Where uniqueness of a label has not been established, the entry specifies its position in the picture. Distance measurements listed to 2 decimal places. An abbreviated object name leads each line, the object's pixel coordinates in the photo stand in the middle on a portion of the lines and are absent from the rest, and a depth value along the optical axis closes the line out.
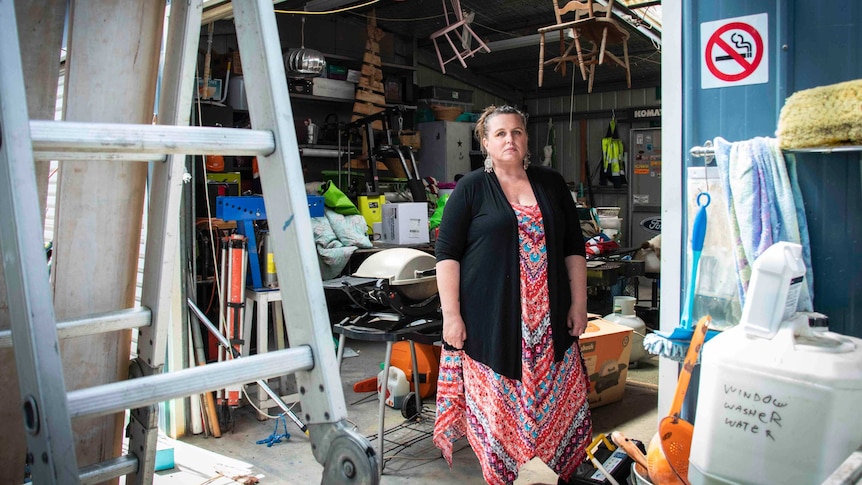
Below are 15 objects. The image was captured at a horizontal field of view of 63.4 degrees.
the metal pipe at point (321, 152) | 7.55
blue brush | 2.13
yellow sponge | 1.68
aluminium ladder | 0.92
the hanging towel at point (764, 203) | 1.94
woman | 2.70
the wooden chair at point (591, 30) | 4.00
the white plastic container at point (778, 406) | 1.45
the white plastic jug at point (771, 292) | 1.58
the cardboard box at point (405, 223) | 6.11
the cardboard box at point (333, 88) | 7.67
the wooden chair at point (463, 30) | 5.49
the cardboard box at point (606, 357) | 4.12
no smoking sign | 2.05
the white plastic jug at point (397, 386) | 4.25
